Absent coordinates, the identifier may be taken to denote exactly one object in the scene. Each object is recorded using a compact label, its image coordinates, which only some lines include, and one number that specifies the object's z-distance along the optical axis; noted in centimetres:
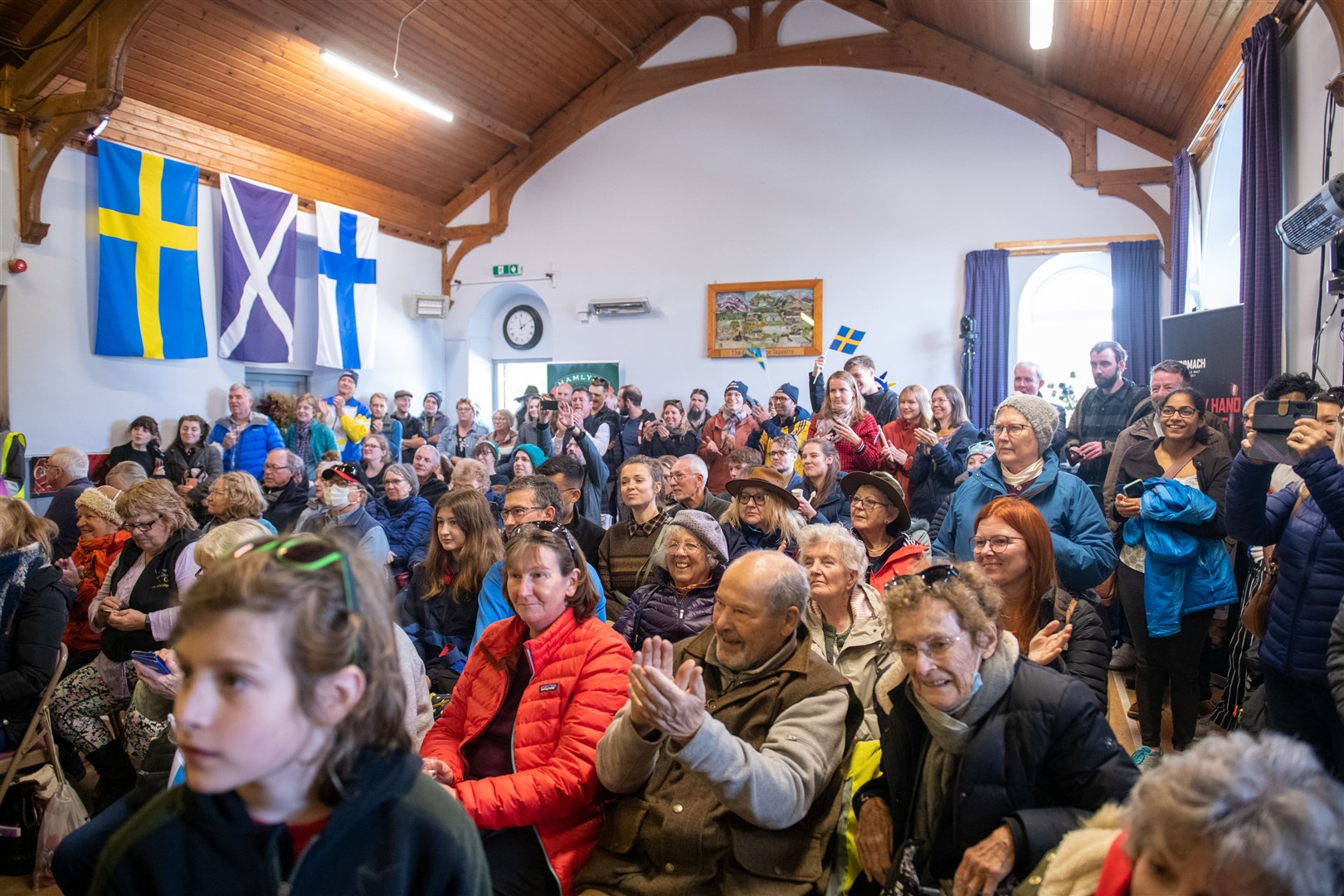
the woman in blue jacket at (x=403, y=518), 427
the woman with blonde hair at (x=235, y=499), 381
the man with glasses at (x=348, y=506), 386
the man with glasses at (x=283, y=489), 501
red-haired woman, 215
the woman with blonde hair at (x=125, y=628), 294
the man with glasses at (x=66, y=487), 462
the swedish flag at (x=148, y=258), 695
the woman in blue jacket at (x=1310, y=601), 217
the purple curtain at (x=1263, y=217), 409
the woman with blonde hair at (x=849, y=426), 466
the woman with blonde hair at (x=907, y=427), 460
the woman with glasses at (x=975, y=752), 146
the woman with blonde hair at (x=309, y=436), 800
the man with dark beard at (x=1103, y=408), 467
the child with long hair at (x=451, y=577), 327
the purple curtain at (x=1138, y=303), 806
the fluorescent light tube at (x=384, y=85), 674
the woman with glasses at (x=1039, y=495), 263
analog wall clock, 1084
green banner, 1010
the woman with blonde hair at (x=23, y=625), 258
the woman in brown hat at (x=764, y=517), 351
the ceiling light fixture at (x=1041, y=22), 488
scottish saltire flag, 794
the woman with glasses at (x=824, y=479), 409
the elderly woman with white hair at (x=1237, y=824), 87
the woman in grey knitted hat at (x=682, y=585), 279
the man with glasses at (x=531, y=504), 333
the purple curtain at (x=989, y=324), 861
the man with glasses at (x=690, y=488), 394
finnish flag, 888
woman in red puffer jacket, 181
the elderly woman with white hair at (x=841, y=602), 232
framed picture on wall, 936
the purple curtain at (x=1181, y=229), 707
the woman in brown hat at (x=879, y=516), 309
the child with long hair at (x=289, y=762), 89
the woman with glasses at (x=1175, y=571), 304
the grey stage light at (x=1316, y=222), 299
